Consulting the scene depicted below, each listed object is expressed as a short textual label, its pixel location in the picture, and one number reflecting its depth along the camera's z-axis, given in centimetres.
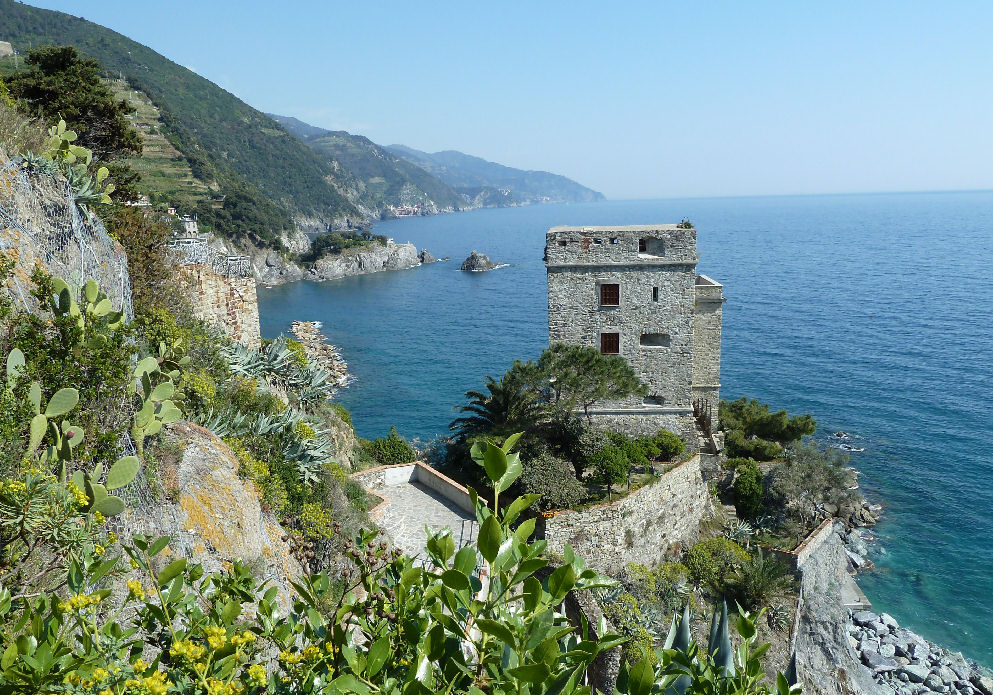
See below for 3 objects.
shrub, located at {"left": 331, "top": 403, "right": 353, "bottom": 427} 2100
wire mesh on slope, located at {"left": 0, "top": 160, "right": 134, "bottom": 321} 742
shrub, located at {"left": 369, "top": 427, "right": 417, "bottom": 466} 2056
